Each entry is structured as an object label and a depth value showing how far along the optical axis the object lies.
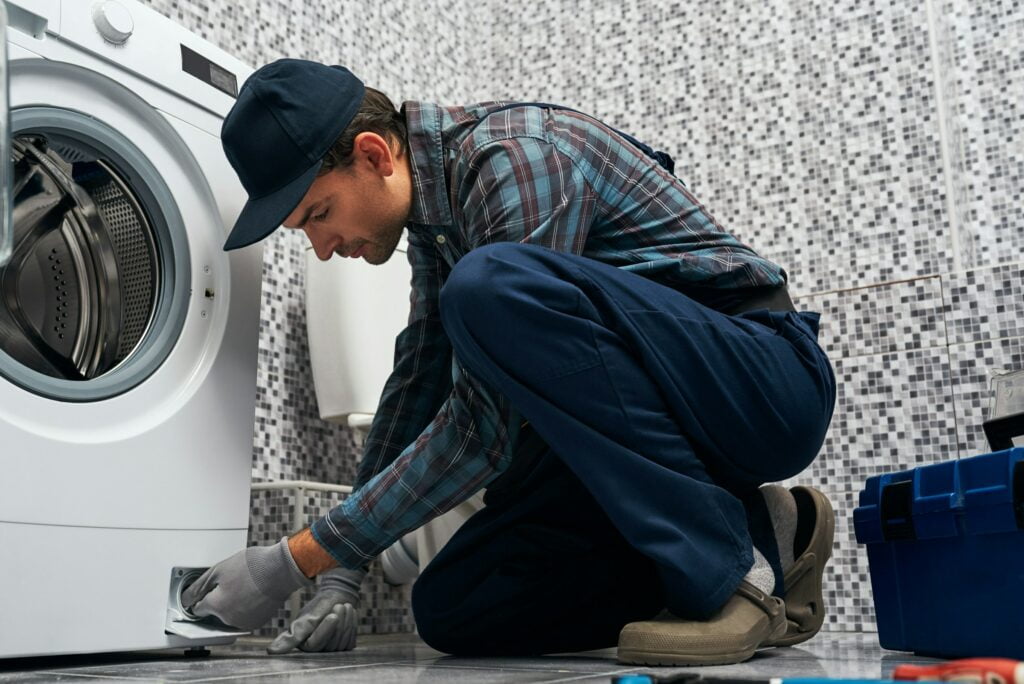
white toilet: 1.88
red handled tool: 0.61
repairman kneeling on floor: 1.14
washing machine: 1.21
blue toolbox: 1.10
